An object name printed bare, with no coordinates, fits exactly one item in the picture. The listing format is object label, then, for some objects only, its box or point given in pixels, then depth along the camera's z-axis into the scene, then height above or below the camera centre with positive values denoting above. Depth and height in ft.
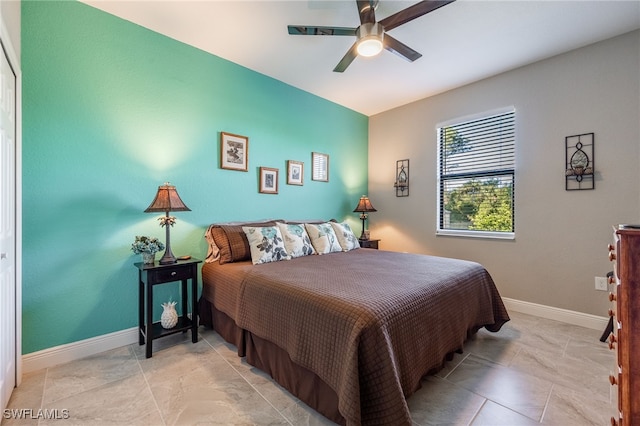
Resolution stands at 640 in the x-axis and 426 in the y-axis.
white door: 4.80 -0.43
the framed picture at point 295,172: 11.24 +1.63
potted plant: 6.98 -0.99
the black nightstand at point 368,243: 12.37 -1.51
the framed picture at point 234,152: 9.29 +2.05
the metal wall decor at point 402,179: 13.05 +1.58
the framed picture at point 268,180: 10.34 +1.16
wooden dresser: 2.53 -1.05
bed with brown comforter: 4.09 -2.13
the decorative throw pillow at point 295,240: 8.78 -1.00
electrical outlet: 8.15 -2.14
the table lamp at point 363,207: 12.93 +0.19
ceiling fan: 6.02 +4.26
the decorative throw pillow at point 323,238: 9.57 -1.00
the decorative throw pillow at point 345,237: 10.42 -1.02
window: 10.28 +1.47
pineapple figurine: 7.36 -2.93
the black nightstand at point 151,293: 6.75 -2.26
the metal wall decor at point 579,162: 8.38 +1.59
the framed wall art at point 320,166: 12.24 +2.04
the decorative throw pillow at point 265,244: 7.93 -1.03
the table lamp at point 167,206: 7.03 +0.10
